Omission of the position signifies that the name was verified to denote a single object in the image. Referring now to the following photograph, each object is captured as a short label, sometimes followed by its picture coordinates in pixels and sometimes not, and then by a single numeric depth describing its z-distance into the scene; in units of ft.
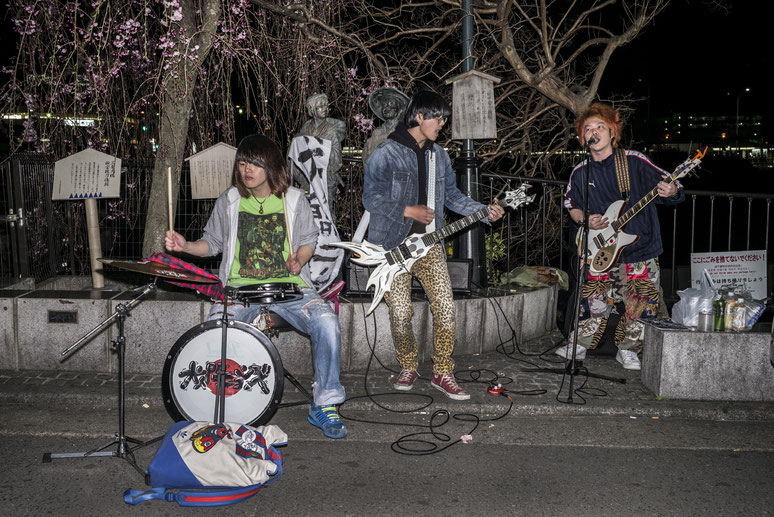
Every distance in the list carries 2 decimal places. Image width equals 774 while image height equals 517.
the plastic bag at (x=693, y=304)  17.48
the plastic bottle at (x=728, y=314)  17.15
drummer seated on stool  15.16
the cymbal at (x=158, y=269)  12.35
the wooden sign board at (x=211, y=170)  21.31
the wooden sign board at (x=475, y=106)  21.71
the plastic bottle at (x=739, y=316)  17.08
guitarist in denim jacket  16.92
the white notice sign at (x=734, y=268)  20.35
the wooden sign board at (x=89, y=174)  21.06
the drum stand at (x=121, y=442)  12.92
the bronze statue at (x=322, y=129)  20.04
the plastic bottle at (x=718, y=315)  17.26
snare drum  14.28
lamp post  22.21
